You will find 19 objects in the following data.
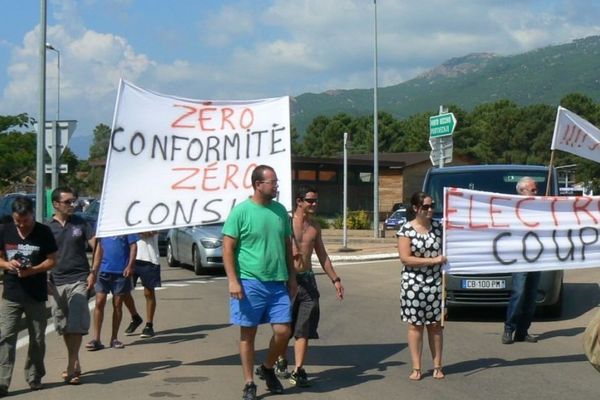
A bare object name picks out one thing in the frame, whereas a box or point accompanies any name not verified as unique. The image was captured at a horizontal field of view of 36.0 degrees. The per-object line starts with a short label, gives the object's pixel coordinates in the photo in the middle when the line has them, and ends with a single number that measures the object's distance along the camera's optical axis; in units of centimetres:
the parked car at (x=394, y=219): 4309
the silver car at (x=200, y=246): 2073
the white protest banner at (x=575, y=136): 1035
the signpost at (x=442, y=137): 2489
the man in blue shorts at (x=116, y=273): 1116
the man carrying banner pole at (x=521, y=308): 1109
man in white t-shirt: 1209
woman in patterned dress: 895
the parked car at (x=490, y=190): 1284
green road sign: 2480
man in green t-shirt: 797
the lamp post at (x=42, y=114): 1917
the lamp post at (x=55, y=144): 1998
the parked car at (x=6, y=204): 2376
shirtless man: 886
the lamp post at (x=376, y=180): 3641
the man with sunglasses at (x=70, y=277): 895
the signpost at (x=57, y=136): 2003
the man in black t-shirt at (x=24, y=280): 835
